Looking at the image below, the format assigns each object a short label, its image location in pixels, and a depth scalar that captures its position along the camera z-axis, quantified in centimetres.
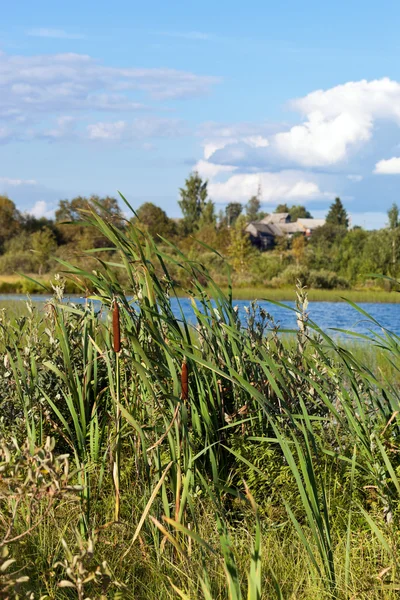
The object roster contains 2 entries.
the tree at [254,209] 10519
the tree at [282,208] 11108
